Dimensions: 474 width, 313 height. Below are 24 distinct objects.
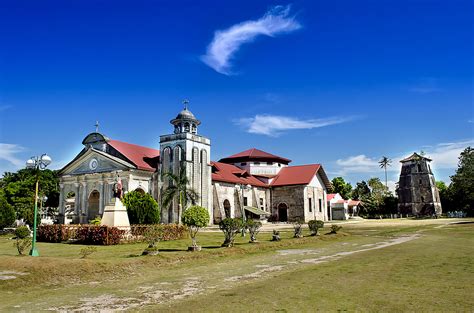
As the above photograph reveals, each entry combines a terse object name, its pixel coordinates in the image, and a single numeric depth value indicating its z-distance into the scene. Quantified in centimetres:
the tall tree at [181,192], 3528
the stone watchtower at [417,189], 7531
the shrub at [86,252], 1459
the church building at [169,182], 4353
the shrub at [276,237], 2238
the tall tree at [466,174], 4531
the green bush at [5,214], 3331
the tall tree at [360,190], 9725
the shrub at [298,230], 2425
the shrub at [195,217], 2019
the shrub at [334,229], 2688
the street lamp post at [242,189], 4928
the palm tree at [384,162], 10981
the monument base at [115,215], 2356
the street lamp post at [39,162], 1598
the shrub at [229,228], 1907
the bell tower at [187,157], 4331
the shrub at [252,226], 2141
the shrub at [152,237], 1577
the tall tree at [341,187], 8869
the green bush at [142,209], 3073
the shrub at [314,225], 2591
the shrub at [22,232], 2170
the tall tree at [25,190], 5379
